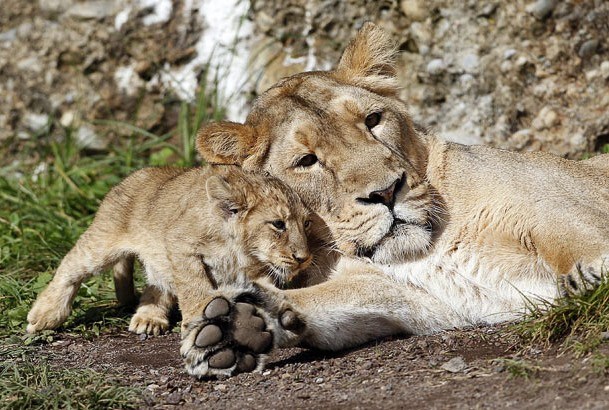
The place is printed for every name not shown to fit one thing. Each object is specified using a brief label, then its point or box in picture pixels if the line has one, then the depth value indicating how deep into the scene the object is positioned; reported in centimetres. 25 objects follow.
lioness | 895
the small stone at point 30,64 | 1609
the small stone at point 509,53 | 1423
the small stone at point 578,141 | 1382
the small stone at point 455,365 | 779
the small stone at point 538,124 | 1407
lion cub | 910
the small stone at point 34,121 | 1617
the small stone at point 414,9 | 1462
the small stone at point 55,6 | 1617
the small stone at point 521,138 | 1408
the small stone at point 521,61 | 1420
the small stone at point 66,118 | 1619
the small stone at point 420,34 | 1460
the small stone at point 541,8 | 1414
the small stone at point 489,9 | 1432
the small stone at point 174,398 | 797
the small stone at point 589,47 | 1406
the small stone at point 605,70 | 1394
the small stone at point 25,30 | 1614
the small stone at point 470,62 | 1435
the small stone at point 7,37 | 1620
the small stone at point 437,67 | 1449
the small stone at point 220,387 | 809
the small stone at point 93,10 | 1608
